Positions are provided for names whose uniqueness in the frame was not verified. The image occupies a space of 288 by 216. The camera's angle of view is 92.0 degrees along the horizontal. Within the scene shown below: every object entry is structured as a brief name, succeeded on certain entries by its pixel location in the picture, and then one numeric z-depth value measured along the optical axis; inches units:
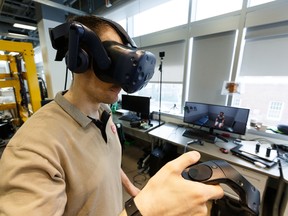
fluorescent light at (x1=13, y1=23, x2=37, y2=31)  166.7
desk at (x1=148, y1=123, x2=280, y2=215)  53.6
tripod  89.8
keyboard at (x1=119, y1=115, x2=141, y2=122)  111.5
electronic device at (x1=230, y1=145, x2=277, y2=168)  55.6
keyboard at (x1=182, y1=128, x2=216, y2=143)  76.8
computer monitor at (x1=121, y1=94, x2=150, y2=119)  107.6
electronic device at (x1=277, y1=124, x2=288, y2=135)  67.8
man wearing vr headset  11.6
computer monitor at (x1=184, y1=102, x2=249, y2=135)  72.1
